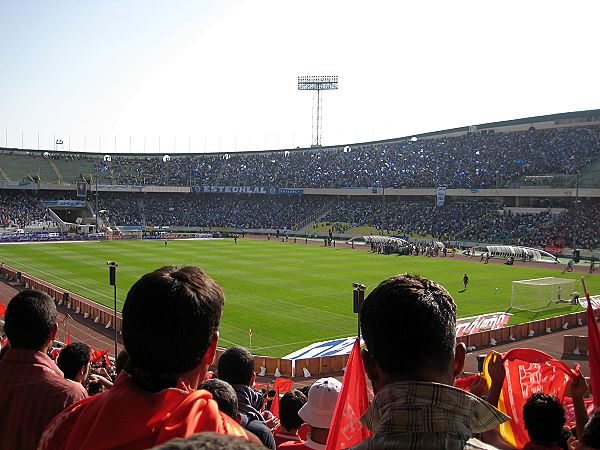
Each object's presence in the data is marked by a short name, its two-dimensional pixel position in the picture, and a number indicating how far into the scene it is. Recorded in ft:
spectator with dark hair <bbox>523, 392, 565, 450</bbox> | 13.92
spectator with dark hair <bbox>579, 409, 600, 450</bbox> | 10.98
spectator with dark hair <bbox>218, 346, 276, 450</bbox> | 16.70
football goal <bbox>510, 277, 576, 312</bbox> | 111.75
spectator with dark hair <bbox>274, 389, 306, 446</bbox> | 19.52
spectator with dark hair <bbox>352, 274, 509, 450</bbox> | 8.11
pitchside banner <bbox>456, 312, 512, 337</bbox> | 91.30
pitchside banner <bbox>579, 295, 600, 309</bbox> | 112.36
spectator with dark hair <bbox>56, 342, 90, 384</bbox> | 19.90
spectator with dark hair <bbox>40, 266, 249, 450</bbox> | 8.03
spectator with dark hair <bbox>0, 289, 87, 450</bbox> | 12.82
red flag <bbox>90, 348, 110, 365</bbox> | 48.70
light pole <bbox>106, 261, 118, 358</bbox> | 77.54
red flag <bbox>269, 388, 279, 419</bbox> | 30.13
